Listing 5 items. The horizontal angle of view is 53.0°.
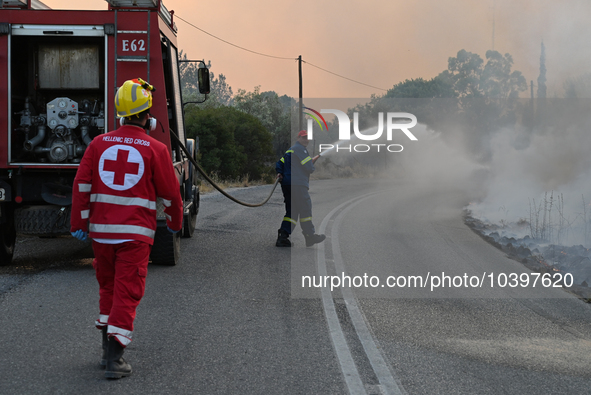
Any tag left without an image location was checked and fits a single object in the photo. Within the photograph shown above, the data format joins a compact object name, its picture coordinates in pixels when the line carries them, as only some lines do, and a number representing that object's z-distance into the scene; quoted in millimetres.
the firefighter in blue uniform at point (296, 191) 9305
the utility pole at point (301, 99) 35144
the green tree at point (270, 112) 43781
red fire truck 6961
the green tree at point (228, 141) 24406
